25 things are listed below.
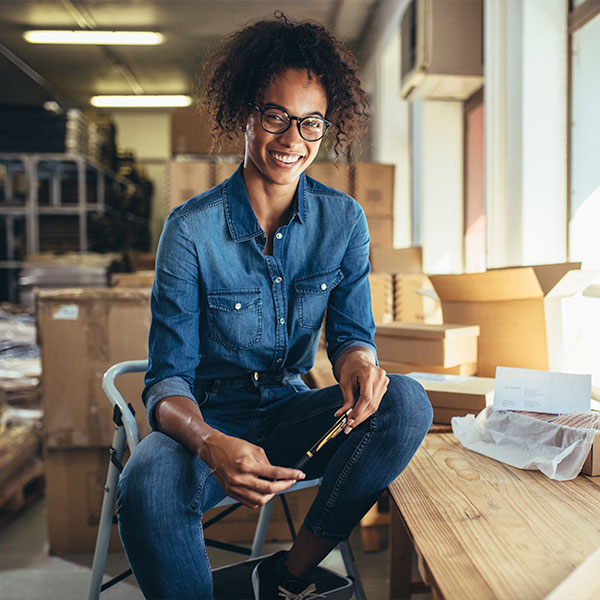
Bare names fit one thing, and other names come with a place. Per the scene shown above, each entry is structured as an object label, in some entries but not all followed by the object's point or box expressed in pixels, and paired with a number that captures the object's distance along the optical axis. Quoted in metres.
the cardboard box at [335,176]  3.52
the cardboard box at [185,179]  3.42
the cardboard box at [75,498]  2.03
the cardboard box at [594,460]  1.08
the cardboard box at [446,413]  1.43
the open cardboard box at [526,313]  1.59
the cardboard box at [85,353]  1.97
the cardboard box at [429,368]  1.73
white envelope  1.23
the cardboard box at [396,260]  3.04
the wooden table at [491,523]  0.72
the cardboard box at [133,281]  3.00
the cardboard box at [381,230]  3.60
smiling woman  0.91
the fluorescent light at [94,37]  5.47
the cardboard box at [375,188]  3.56
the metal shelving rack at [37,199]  5.45
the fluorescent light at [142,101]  7.73
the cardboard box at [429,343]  1.66
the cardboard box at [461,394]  1.42
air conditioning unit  2.64
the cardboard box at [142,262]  4.61
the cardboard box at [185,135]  4.59
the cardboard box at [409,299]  2.72
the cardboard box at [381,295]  2.66
